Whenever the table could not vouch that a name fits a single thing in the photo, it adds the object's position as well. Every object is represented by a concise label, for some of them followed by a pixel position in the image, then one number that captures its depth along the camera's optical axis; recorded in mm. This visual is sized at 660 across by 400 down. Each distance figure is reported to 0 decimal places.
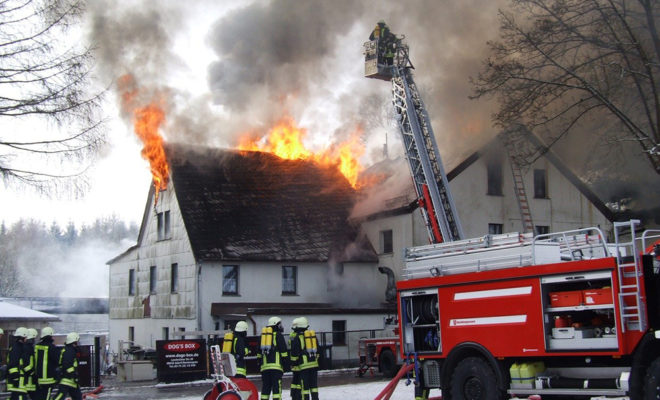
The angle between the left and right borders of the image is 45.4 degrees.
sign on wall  22953
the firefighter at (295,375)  13633
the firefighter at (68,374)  13234
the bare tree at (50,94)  13562
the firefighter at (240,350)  13336
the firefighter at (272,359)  13375
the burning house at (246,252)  29344
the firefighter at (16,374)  13484
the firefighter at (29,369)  13555
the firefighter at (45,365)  13555
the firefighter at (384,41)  26000
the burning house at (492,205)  31031
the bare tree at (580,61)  20000
